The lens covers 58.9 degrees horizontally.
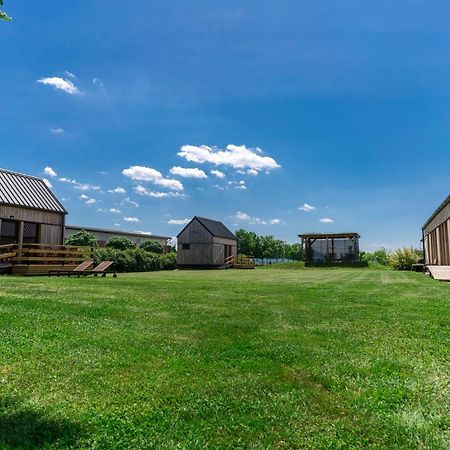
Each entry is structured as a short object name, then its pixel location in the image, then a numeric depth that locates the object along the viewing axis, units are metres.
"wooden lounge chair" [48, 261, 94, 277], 19.84
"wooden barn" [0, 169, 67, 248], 23.31
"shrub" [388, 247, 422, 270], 35.66
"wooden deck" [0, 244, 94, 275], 19.97
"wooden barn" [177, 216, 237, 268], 46.75
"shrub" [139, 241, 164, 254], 54.16
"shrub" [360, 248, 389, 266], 51.94
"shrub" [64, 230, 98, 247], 40.50
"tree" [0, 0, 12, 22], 5.13
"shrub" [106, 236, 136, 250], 44.34
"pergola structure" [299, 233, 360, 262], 44.59
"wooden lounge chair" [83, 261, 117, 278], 20.41
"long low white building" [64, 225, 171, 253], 57.12
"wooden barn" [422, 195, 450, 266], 23.27
